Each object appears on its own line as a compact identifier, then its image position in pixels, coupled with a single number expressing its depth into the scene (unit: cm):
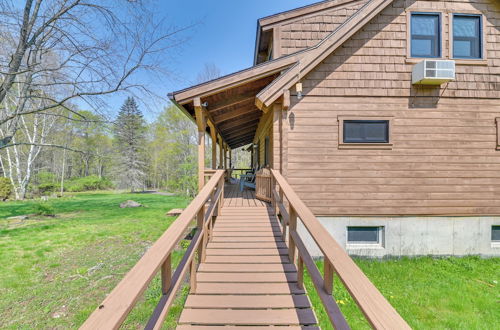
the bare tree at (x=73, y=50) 584
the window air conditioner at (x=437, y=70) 546
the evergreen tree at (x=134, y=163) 2783
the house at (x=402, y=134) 586
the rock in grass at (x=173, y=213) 1044
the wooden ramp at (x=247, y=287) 238
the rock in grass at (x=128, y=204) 1390
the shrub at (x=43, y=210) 1066
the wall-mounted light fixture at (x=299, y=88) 545
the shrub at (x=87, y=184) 2698
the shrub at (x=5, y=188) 1685
